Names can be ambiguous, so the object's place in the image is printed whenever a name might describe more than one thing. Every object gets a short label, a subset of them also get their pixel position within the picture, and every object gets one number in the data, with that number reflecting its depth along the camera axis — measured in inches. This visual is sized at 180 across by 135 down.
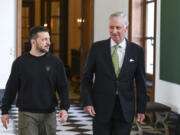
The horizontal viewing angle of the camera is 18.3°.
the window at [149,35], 439.6
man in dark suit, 199.1
